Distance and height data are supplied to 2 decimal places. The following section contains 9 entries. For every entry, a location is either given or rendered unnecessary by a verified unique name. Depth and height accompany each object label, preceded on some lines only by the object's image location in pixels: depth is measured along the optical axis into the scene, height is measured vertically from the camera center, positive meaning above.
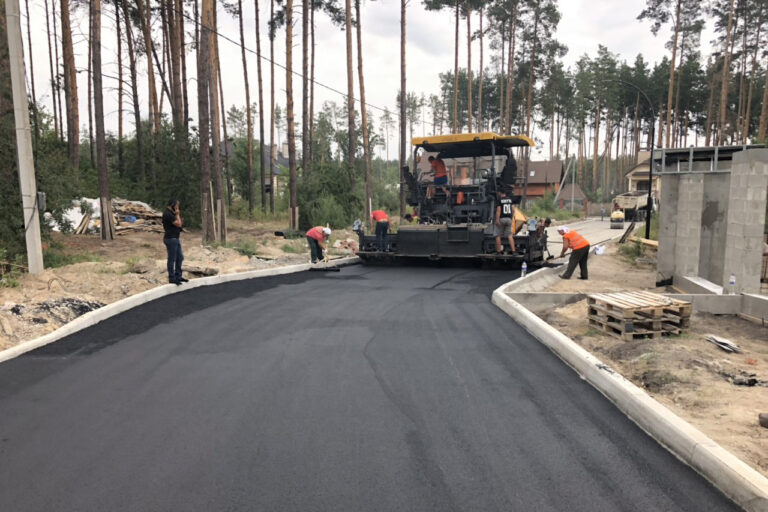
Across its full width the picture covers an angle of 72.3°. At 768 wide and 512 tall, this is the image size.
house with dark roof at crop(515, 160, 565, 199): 65.25 +2.31
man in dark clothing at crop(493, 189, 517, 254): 13.42 -0.64
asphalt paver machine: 13.45 -0.28
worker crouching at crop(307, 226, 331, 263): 13.95 -1.20
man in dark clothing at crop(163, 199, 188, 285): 9.47 -0.78
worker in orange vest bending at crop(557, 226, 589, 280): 11.77 -1.25
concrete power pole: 8.43 +0.74
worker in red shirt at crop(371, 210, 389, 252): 14.37 -0.92
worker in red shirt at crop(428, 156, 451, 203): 14.33 +0.62
